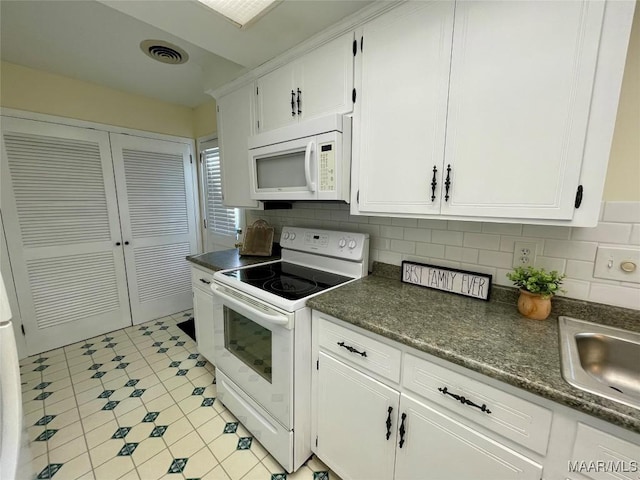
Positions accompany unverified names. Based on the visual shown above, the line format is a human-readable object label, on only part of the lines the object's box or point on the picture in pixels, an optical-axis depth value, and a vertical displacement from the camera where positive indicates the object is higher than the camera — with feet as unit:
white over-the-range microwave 4.39 +0.77
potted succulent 3.41 -1.14
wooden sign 4.20 -1.32
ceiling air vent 6.17 +3.65
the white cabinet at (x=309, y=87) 4.41 +2.12
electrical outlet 3.86 -0.78
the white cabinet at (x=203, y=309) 6.40 -2.69
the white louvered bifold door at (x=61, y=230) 7.07 -0.82
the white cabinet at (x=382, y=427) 2.80 -2.72
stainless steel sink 2.97 -1.72
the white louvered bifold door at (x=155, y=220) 8.84 -0.68
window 9.51 -0.31
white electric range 4.14 -2.28
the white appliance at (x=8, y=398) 2.01 -1.50
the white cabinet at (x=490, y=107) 2.63 +1.12
